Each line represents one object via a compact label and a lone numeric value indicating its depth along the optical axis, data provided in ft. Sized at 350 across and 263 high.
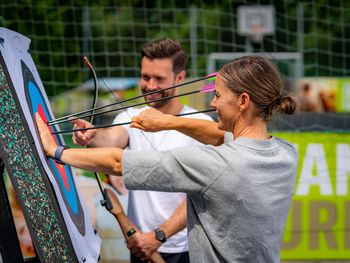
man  9.60
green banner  17.52
